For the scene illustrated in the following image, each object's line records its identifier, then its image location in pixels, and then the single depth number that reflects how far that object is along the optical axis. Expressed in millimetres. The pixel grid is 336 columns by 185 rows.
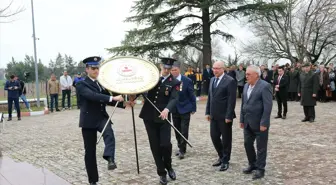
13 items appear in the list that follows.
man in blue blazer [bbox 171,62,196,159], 6945
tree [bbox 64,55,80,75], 20306
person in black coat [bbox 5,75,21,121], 14383
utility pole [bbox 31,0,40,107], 19641
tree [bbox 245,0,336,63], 27922
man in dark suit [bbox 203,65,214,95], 20498
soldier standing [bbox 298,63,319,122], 10969
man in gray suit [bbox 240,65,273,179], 5309
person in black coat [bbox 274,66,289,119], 11734
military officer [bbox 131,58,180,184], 5273
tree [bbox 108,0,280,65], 21609
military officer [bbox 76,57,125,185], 4957
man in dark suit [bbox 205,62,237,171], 5824
